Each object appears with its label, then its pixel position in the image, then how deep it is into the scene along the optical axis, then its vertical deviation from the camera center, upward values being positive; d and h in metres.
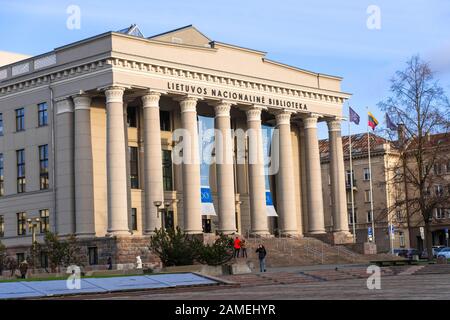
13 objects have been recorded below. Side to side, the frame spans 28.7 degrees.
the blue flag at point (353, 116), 80.62 +11.19
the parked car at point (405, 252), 87.14 -1.67
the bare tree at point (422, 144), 60.09 +6.32
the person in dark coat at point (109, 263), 60.50 -0.93
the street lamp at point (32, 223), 68.00 +2.39
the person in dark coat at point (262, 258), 53.06 -0.92
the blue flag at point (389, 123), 61.81 +7.92
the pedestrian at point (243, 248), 62.44 -0.37
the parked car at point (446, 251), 80.64 -1.60
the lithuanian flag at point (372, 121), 79.06 +10.50
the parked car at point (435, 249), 94.00 -1.61
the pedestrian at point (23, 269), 52.93 -0.93
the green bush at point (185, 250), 50.75 -0.26
